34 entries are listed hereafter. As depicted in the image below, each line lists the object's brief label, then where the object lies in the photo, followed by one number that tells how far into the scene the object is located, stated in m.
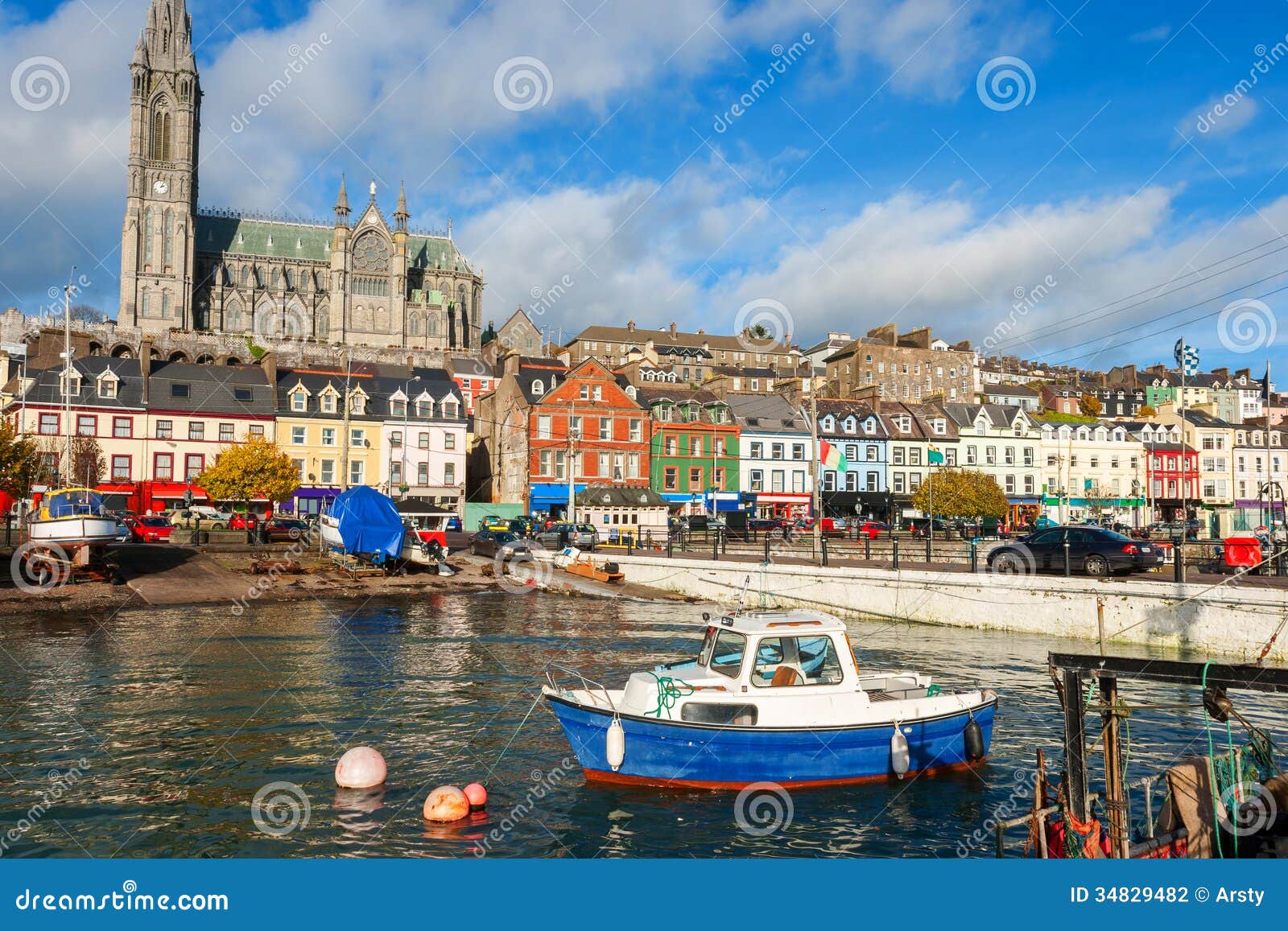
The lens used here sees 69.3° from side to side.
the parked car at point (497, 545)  48.09
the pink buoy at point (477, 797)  13.08
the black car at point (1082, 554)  28.91
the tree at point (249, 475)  58.12
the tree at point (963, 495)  66.81
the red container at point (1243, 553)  26.03
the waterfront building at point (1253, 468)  88.12
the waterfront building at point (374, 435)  72.06
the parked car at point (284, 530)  51.25
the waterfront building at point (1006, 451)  81.69
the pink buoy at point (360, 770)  13.88
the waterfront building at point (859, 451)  77.31
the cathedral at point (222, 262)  131.75
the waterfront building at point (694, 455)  75.31
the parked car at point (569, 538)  50.81
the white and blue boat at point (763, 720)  13.75
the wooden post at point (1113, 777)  9.02
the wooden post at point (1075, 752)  9.19
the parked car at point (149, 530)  50.25
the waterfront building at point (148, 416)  65.56
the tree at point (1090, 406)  118.81
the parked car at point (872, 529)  52.69
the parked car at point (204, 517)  52.47
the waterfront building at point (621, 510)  60.84
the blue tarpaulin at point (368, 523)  41.38
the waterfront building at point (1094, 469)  83.31
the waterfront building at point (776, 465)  76.94
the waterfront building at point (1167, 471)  86.50
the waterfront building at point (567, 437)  72.50
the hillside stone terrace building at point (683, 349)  129.00
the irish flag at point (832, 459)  73.19
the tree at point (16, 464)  41.19
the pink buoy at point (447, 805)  12.64
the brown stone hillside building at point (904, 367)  117.12
